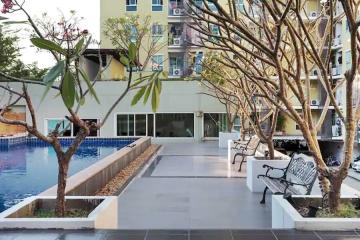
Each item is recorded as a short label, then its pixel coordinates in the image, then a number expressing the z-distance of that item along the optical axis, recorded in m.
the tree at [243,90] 10.41
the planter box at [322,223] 4.81
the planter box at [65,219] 4.86
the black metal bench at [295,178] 7.28
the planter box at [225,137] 22.59
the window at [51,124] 29.70
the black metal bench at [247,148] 15.03
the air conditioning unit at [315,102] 34.97
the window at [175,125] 29.56
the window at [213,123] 29.61
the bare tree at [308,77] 5.09
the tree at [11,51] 29.67
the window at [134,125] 29.89
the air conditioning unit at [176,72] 36.85
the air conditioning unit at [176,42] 36.69
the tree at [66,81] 3.31
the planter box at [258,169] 9.85
